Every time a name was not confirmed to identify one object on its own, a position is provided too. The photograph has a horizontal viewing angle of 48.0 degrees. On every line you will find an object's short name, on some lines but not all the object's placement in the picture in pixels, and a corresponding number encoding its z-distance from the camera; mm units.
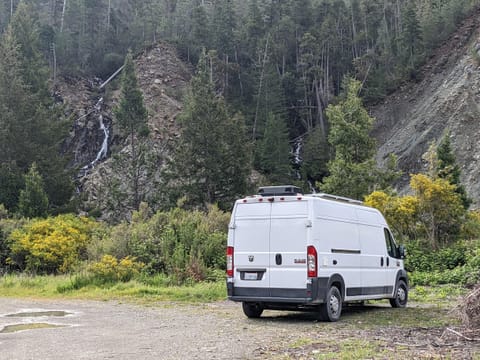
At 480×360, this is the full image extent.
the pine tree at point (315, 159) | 57438
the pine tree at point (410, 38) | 65375
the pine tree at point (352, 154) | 35469
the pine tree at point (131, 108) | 49750
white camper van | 10945
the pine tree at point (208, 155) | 43250
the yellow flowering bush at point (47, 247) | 21453
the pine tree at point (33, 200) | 30156
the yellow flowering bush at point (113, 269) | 18094
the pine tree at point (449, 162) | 32719
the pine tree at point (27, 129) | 39031
